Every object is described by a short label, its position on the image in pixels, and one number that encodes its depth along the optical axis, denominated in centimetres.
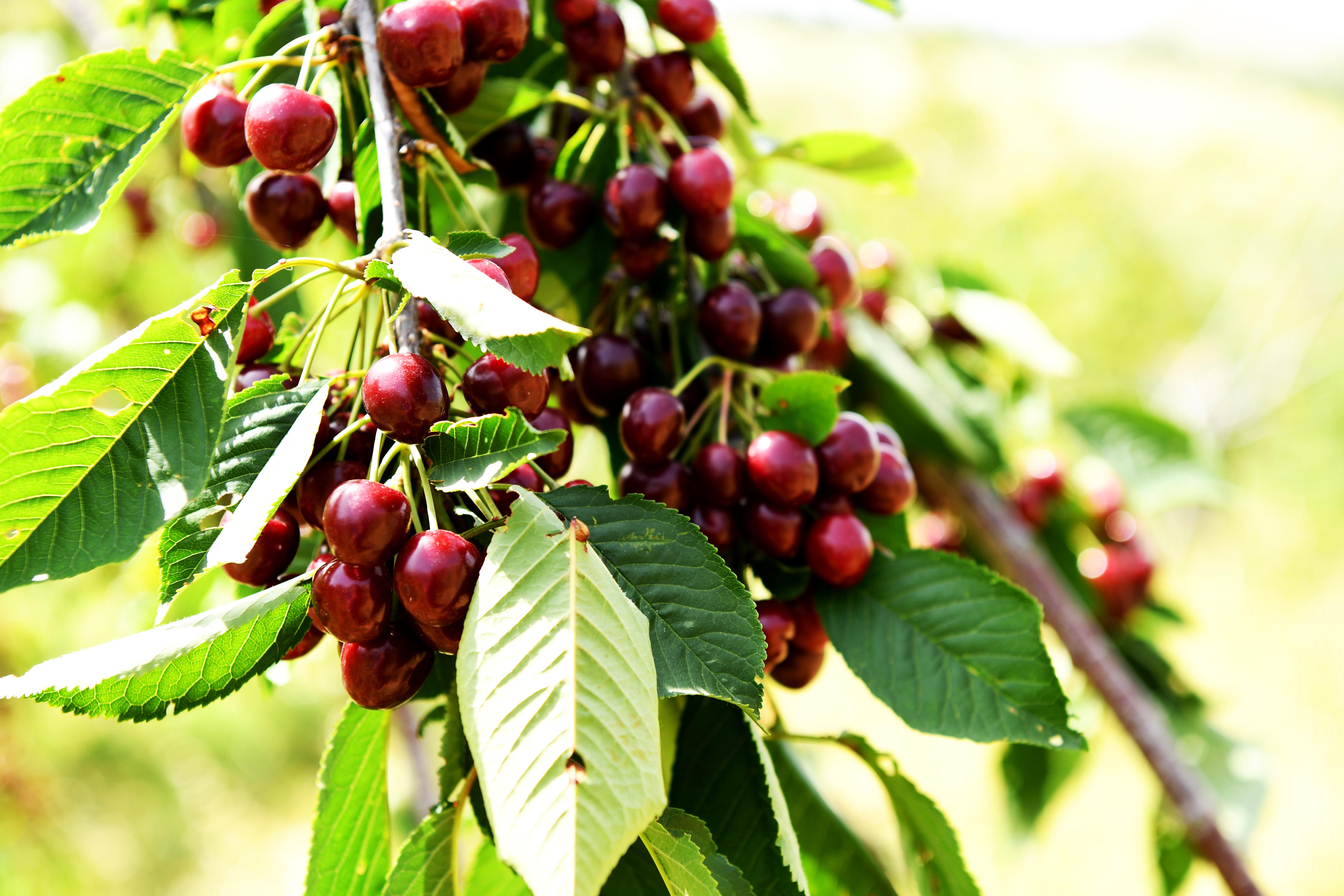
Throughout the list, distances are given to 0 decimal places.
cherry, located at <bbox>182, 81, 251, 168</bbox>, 99
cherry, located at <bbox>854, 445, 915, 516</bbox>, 103
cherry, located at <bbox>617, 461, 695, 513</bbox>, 100
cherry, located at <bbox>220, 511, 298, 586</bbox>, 94
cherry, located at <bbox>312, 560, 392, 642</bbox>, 92
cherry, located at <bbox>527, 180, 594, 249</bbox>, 103
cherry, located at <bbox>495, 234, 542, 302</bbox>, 96
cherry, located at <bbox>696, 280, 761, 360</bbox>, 102
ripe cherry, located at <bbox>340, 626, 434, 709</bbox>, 92
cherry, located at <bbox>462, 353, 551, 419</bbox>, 93
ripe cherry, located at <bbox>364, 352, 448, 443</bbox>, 92
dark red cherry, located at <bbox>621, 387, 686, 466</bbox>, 99
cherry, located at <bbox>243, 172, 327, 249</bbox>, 100
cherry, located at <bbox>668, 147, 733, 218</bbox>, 101
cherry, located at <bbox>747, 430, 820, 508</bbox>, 99
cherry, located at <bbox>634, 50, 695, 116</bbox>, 105
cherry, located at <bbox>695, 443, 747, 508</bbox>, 100
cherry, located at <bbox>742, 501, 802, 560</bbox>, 100
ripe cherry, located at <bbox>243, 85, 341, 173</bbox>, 95
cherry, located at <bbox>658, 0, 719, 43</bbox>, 103
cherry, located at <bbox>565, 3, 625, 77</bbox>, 104
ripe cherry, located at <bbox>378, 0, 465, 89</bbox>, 96
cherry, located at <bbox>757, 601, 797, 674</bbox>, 100
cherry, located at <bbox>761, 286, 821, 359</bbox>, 104
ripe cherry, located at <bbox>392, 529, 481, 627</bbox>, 91
